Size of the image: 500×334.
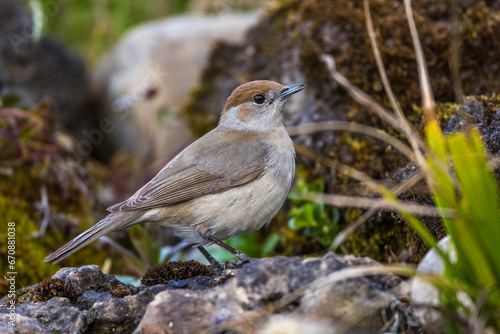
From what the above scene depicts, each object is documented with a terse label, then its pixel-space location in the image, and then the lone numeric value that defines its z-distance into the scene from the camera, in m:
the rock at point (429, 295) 5.59
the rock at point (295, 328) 4.41
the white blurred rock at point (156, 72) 16.86
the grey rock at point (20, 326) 5.98
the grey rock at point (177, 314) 5.84
